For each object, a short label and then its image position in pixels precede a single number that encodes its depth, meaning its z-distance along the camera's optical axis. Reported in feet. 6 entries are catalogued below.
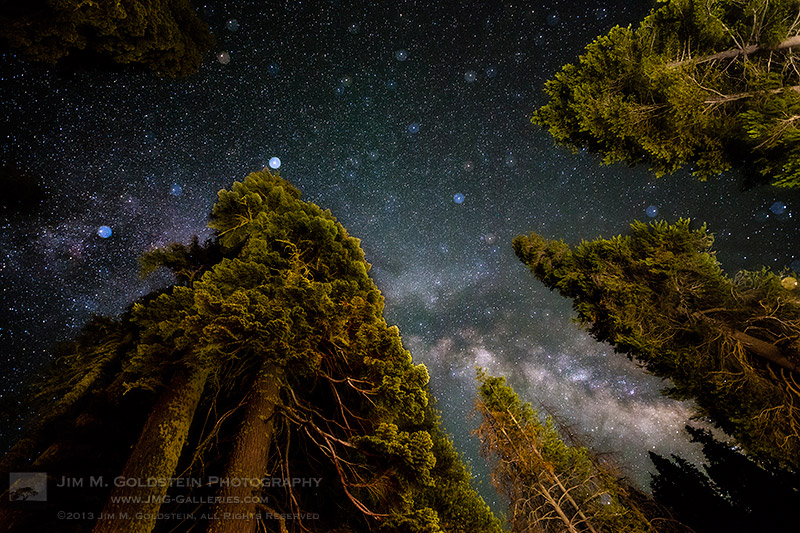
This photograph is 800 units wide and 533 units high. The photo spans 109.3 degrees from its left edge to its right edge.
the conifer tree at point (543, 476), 27.53
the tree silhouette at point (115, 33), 15.94
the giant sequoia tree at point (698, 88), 16.99
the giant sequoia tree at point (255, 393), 13.42
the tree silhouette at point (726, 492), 40.91
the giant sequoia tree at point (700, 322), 19.65
